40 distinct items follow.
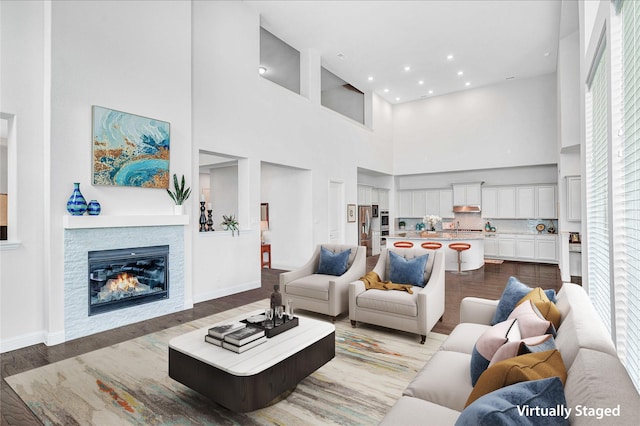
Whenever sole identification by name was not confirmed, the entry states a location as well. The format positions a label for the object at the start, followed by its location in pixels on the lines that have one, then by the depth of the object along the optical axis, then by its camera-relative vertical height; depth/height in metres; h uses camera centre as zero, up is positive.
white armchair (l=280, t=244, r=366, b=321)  3.97 -0.89
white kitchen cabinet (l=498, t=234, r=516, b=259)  9.20 -0.92
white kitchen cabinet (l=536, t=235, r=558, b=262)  8.62 -0.91
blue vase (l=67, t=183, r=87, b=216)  3.57 +0.15
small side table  7.92 -0.96
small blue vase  3.72 +0.10
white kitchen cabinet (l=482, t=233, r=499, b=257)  9.45 -0.91
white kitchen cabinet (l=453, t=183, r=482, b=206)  9.87 +0.60
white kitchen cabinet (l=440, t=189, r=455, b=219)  10.35 +0.33
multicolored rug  2.20 -1.35
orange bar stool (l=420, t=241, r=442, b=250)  7.04 -0.68
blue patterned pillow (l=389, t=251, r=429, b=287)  3.85 -0.67
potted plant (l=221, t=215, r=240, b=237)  5.60 -0.16
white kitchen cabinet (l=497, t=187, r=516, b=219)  9.41 +0.32
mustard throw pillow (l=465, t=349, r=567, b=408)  1.17 -0.58
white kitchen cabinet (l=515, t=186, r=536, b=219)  9.15 +0.33
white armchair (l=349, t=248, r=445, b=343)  3.35 -0.97
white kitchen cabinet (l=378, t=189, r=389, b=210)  10.94 +0.54
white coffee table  2.05 -1.03
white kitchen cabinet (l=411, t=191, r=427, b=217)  10.84 +0.35
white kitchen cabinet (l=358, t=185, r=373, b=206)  9.91 +0.62
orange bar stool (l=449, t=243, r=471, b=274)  7.09 -0.74
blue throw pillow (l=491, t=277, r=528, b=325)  2.32 -0.62
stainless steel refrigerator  9.71 -0.32
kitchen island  7.64 -0.84
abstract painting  3.85 +0.85
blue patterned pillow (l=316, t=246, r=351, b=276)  4.45 -0.66
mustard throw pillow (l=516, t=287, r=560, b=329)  1.88 -0.56
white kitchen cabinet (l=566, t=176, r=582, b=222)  6.95 +0.33
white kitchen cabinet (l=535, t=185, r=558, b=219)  8.89 +0.32
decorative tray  2.53 -0.88
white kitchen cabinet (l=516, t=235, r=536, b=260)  8.92 -0.93
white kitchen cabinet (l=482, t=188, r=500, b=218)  9.67 +0.32
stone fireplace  3.60 -0.65
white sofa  0.92 -0.56
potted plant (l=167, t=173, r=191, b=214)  4.56 +0.31
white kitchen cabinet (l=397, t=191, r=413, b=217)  11.17 +0.40
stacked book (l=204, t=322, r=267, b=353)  2.29 -0.88
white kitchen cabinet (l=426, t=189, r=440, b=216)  10.57 +0.40
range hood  9.85 +0.15
